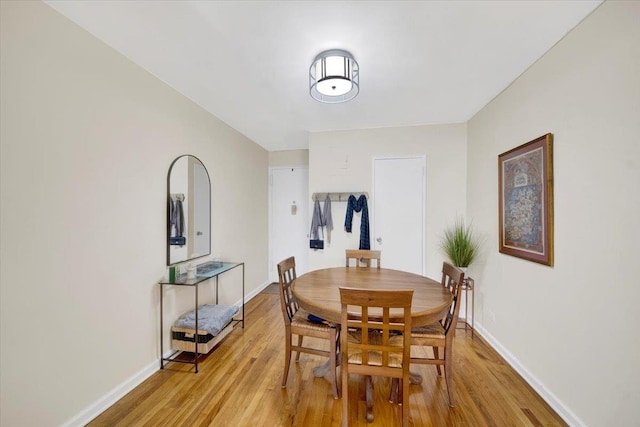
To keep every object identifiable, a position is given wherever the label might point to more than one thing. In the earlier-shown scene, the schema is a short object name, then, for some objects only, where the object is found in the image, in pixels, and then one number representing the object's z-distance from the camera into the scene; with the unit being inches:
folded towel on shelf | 90.1
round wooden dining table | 62.1
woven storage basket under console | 88.7
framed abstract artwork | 72.6
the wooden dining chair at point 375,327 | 53.3
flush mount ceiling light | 71.2
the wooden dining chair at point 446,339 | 67.5
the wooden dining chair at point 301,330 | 70.4
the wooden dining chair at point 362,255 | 110.5
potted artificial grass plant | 112.0
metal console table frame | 84.8
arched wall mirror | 91.7
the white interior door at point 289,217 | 178.4
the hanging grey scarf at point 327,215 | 141.0
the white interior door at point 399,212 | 134.6
